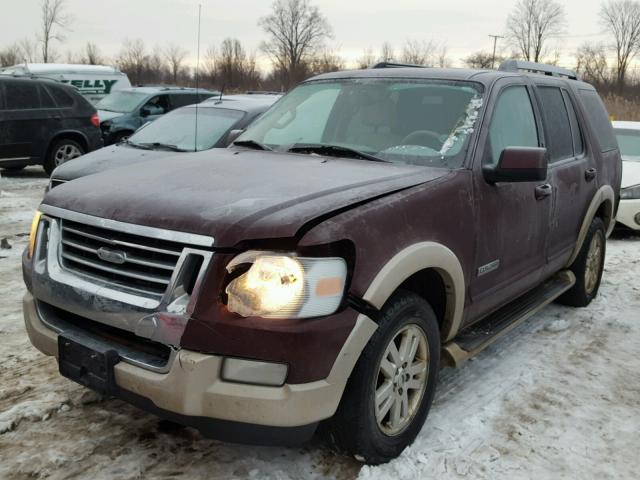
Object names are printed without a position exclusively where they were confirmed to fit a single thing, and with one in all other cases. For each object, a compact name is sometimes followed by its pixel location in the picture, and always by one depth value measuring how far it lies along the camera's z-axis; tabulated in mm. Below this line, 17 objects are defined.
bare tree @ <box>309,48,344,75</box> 56472
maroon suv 2350
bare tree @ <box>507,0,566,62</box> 64500
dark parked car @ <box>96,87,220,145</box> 13469
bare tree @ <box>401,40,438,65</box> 54219
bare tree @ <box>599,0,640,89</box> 59469
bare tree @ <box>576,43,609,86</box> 54469
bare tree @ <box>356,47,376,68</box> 55375
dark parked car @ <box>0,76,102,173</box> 11019
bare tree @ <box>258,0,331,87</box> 64188
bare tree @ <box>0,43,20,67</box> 53125
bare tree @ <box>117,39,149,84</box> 44906
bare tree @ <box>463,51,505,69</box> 40562
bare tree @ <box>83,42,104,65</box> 56394
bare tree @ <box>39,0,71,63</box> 49750
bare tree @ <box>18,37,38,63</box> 53312
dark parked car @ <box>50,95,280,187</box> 7207
